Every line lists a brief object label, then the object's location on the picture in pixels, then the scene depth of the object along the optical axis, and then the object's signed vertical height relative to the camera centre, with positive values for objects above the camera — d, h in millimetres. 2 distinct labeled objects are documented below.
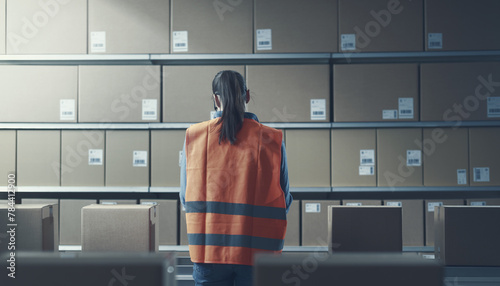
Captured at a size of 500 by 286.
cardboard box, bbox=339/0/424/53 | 2191 +719
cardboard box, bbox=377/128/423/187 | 2189 -35
